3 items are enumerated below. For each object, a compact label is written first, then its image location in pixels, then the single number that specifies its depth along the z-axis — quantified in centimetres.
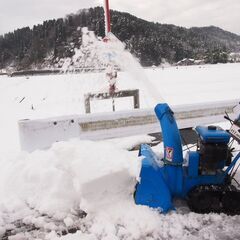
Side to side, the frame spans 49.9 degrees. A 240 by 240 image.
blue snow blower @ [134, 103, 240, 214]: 267
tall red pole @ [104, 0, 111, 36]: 478
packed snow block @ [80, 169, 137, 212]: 277
